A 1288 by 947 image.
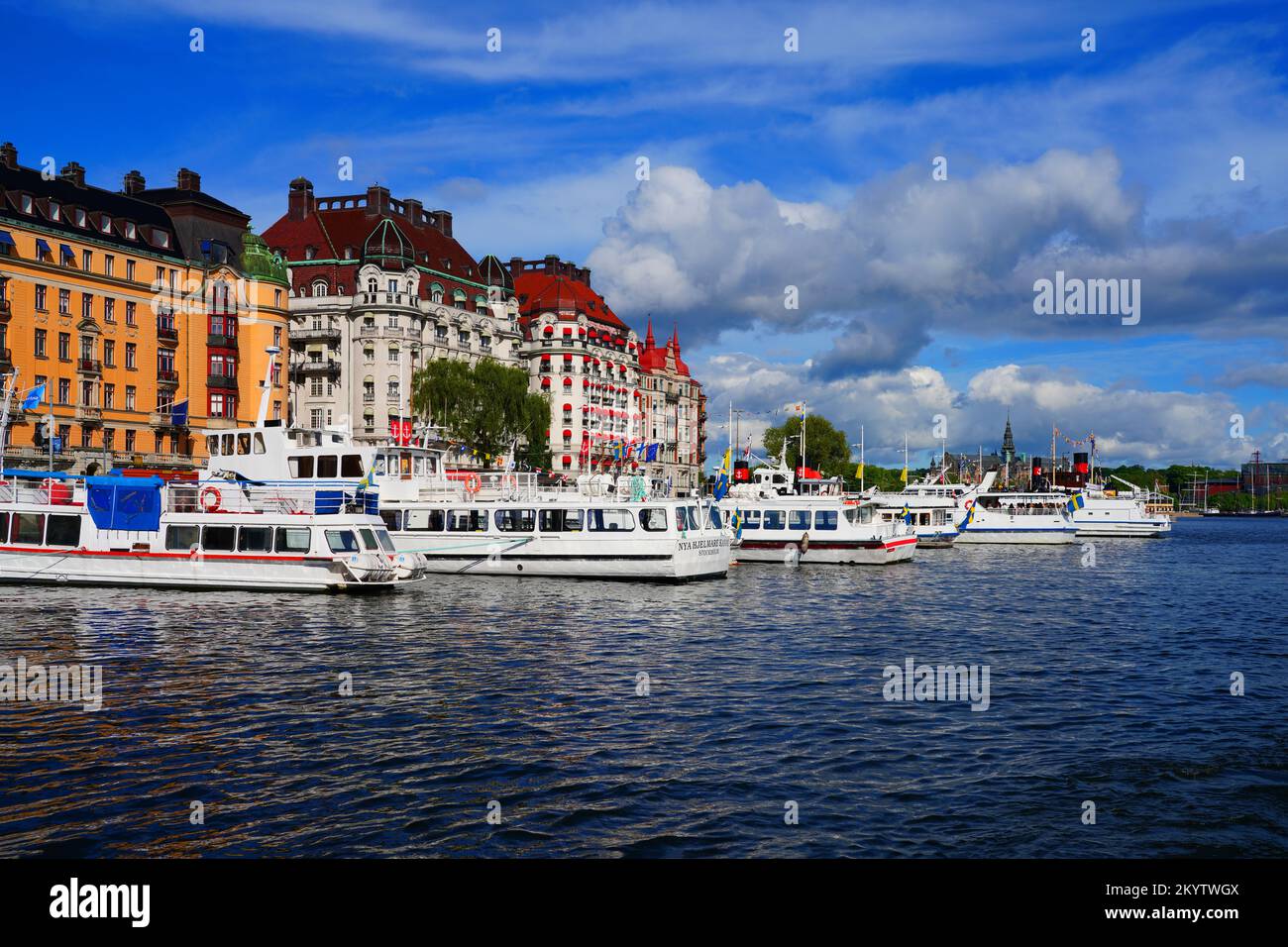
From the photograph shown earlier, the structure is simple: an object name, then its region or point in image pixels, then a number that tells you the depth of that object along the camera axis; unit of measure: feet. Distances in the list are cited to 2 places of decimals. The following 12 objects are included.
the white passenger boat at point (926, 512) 326.44
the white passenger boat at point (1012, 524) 334.85
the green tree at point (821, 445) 614.34
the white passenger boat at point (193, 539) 139.64
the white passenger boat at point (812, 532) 226.17
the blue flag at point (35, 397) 160.52
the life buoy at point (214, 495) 144.46
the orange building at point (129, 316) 253.24
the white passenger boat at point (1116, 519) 420.36
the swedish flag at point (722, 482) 233.53
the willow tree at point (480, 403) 350.43
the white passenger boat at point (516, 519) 168.76
